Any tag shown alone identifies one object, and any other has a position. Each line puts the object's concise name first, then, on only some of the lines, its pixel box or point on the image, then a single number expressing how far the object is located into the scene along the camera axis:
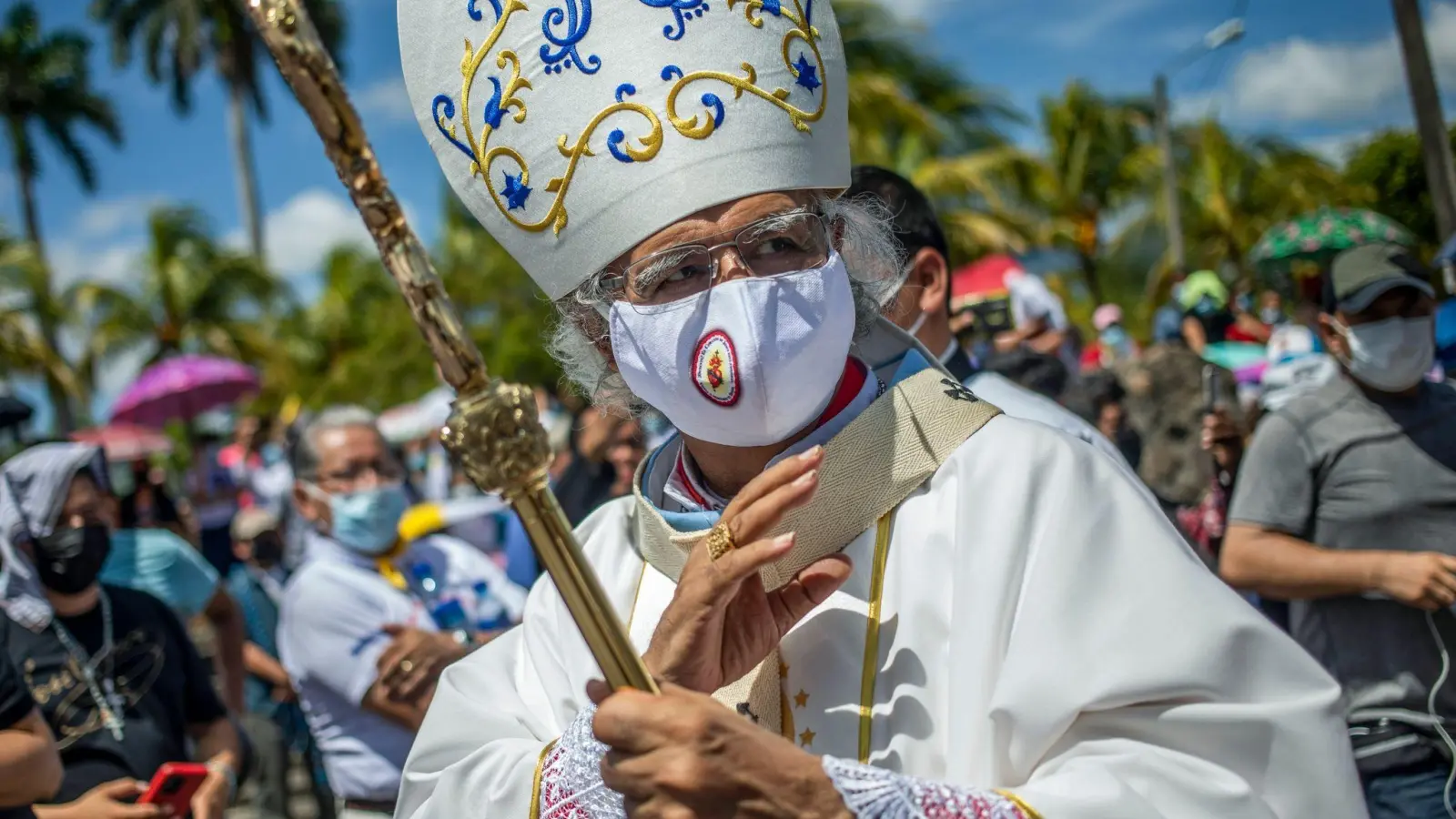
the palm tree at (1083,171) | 27.61
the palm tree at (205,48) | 35.78
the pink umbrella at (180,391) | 13.09
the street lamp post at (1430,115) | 6.71
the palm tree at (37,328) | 24.17
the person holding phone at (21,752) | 2.82
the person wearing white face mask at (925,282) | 3.40
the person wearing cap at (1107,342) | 11.05
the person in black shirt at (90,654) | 3.62
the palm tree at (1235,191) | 27.94
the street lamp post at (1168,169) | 17.83
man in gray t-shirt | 3.17
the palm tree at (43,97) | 32.41
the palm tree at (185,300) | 31.11
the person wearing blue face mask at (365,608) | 3.94
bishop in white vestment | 1.52
